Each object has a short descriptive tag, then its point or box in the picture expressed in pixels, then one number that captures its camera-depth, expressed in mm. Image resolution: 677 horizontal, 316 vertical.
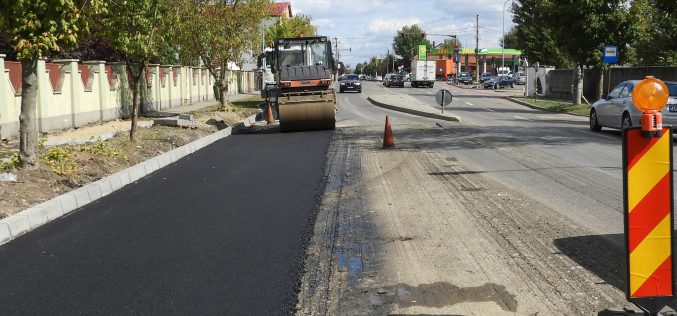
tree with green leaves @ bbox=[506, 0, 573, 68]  56438
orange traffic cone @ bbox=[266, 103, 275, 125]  24653
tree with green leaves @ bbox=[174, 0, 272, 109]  26984
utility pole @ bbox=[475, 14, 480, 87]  75762
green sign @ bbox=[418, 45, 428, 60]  100850
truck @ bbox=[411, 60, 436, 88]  69750
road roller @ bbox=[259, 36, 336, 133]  20547
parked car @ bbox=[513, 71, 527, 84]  79481
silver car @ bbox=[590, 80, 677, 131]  16109
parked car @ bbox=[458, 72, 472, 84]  86450
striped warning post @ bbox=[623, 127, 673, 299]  3551
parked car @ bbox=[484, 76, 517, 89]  69250
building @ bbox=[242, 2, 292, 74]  31262
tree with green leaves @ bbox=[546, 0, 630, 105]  30828
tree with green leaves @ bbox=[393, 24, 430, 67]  152875
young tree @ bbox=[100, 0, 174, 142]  13469
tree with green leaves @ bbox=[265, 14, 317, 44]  67812
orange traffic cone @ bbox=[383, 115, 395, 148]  15086
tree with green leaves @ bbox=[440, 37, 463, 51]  150162
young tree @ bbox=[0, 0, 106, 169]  9453
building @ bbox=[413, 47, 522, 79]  137075
